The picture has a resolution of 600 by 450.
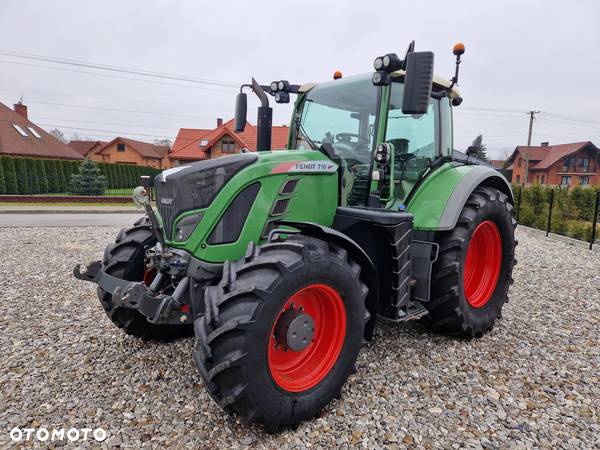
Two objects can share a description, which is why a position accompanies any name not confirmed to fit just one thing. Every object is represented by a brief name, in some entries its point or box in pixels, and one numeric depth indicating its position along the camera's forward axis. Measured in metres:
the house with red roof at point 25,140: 29.16
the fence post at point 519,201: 13.33
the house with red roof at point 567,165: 48.28
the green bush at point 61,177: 23.14
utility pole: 32.56
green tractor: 2.34
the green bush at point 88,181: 20.84
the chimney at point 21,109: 36.50
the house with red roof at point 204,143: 30.94
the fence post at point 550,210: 11.43
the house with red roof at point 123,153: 51.28
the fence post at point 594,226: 8.83
